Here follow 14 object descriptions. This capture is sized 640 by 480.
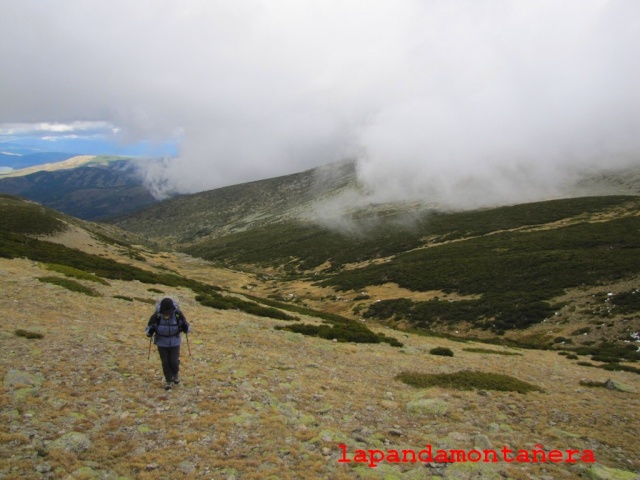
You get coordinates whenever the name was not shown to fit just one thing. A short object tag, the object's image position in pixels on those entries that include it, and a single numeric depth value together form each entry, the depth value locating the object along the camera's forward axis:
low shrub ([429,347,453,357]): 21.28
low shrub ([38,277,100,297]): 21.84
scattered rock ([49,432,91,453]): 6.87
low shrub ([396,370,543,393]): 13.95
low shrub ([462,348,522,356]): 25.07
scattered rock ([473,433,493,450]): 8.89
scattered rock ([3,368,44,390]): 8.94
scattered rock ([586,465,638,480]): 7.74
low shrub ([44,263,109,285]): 25.42
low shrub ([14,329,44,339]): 12.61
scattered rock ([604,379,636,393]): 15.61
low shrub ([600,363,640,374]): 21.94
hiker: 10.28
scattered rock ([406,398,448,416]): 11.05
